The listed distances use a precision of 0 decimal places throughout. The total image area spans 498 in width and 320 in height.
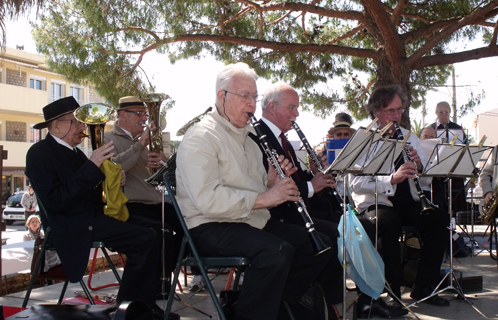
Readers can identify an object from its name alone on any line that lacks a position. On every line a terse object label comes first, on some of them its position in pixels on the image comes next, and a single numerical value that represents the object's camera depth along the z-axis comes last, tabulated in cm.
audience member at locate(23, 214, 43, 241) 960
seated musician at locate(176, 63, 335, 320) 250
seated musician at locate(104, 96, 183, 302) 389
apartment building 2827
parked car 2003
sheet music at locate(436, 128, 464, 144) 587
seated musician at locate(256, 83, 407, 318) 335
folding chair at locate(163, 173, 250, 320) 255
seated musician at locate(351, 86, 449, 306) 369
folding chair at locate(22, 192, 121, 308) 322
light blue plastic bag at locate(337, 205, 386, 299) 312
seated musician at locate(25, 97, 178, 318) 310
